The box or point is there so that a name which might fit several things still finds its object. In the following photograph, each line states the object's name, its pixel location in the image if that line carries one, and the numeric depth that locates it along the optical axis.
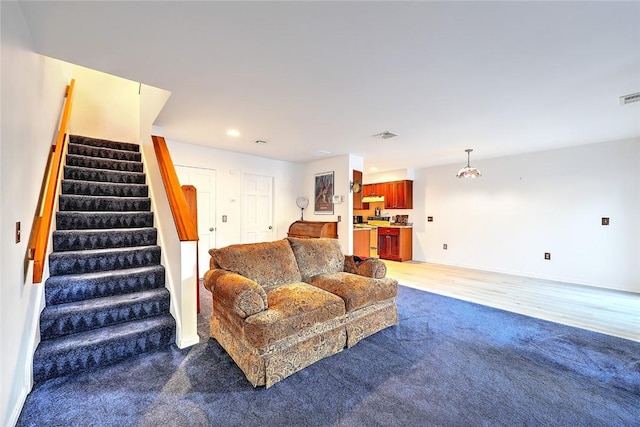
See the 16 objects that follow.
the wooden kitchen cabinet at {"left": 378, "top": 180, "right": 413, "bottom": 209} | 6.77
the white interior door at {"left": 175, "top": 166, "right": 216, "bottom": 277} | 4.69
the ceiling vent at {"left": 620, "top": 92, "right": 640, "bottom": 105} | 2.55
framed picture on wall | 5.48
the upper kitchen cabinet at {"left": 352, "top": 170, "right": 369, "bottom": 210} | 5.24
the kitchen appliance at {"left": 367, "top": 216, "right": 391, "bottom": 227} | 7.31
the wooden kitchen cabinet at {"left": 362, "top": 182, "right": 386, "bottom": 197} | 7.24
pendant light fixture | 4.77
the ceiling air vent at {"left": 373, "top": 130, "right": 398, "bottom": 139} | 3.79
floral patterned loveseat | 1.93
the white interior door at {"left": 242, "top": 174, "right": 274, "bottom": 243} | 5.36
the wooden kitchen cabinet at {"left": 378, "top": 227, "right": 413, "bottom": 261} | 6.68
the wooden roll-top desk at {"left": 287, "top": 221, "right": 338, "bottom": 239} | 5.25
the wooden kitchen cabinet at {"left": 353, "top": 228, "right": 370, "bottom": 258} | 5.84
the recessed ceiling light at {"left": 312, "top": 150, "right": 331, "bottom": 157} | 4.94
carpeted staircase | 2.04
